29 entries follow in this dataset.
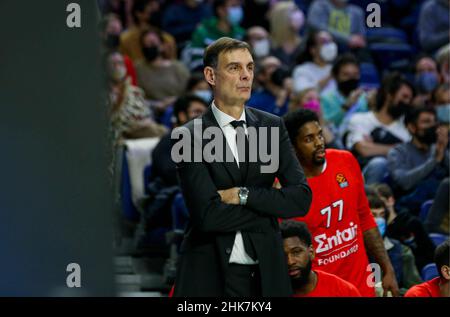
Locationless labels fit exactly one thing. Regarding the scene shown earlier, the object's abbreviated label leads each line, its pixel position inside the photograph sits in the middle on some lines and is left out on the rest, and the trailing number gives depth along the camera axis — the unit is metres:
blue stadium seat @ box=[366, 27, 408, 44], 13.00
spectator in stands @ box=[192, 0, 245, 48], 12.05
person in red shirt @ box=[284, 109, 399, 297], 5.89
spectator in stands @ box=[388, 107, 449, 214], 8.66
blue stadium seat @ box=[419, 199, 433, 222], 8.37
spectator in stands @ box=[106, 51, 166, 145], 10.19
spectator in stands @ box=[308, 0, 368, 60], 12.37
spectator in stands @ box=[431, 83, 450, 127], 10.46
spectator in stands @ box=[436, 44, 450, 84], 11.57
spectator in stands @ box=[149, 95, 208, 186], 8.83
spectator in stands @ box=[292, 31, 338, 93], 11.42
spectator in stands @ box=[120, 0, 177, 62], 12.06
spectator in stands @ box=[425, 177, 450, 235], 8.16
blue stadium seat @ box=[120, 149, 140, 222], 9.29
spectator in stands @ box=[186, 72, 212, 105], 10.64
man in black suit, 4.81
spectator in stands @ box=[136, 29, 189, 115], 11.66
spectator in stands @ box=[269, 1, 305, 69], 12.55
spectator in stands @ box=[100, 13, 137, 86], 11.34
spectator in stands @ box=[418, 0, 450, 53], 12.81
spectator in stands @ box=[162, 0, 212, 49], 13.23
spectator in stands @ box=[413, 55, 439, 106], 11.38
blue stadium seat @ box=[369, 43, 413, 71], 12.74
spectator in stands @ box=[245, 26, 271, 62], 12.23
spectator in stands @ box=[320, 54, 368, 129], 10.32
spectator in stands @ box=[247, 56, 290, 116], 10.29
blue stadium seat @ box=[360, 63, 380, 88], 11.66
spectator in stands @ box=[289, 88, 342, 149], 9.87
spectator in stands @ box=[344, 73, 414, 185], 9.34
